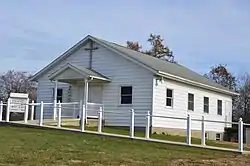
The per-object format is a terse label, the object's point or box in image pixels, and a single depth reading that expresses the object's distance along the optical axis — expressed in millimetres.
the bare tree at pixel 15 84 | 56375
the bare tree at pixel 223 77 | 57281
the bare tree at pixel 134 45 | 60175
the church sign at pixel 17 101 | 25172
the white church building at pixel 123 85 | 25734
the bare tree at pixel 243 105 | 52000
